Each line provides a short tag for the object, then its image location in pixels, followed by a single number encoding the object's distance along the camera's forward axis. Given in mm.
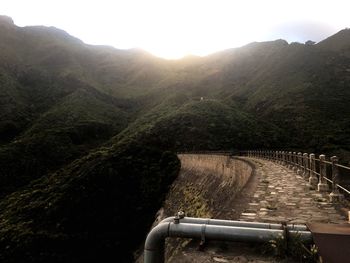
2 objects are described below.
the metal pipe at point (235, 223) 5824
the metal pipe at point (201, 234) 5551
